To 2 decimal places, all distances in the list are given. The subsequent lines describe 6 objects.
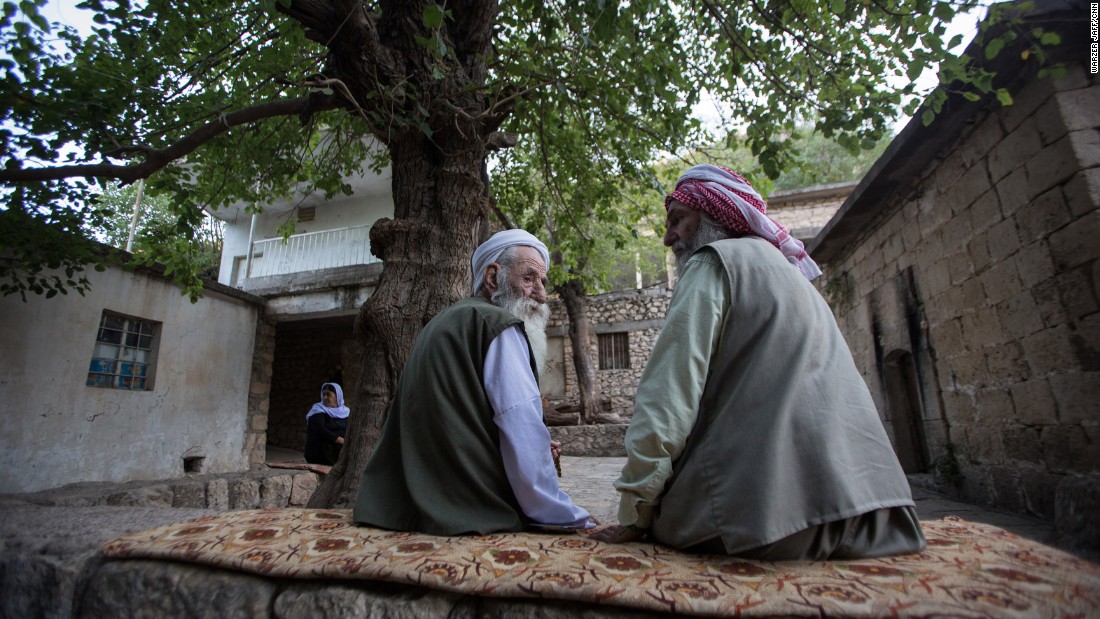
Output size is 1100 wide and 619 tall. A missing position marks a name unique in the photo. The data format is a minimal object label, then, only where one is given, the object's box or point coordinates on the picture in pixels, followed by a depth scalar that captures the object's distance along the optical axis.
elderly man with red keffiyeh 1.49
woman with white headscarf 6.72
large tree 3.36
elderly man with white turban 1.98
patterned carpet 1.15
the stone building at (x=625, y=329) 15.70
